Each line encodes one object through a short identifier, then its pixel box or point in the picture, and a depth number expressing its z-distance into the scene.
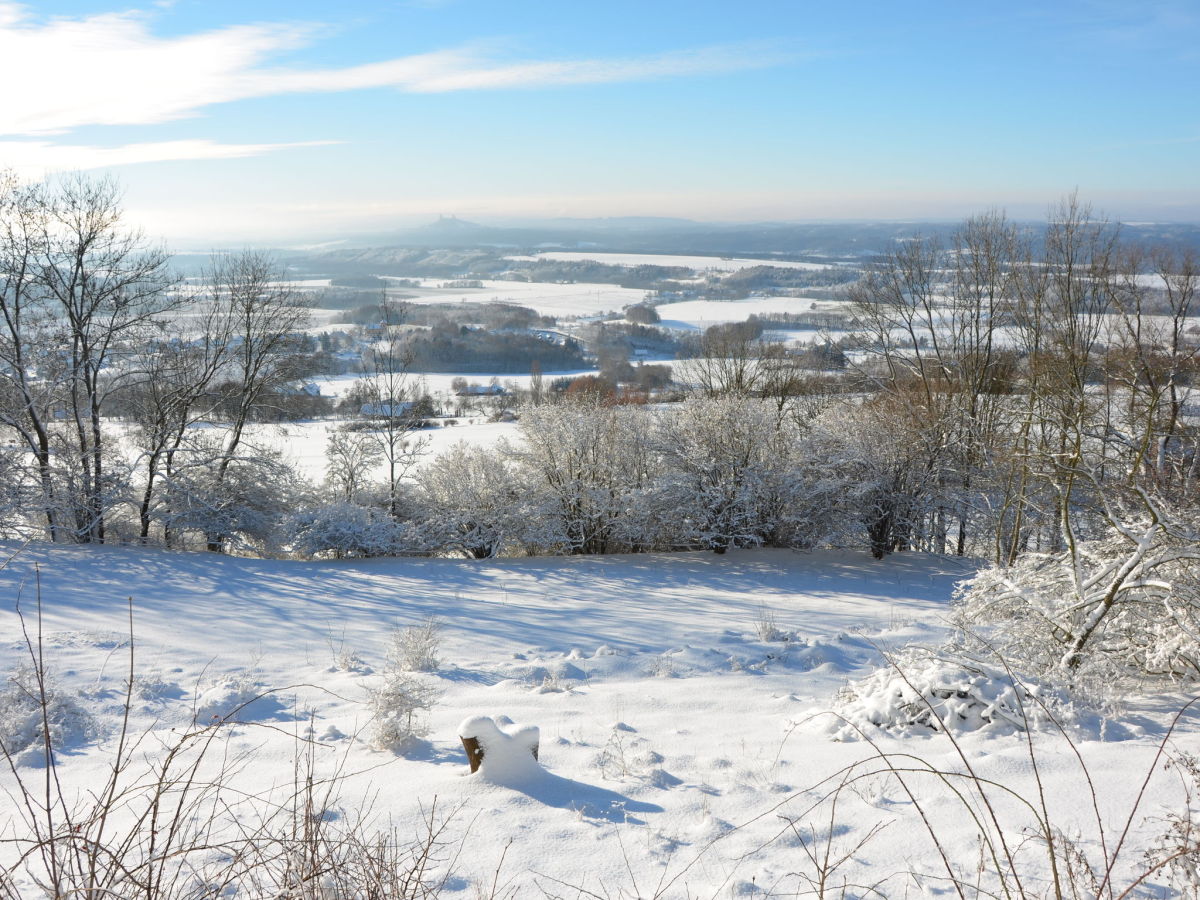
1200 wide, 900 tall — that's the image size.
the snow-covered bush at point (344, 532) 16.75
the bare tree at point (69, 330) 15.77
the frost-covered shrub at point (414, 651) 7.94
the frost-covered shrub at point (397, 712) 5.50
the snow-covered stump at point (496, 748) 4.77
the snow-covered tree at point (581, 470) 17.02
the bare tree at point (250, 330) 18.52
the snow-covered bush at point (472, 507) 17.23
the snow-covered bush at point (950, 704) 5.54
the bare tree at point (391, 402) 19.58
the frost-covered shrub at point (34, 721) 5.39
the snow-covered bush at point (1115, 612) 5.76
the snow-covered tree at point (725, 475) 16.38
